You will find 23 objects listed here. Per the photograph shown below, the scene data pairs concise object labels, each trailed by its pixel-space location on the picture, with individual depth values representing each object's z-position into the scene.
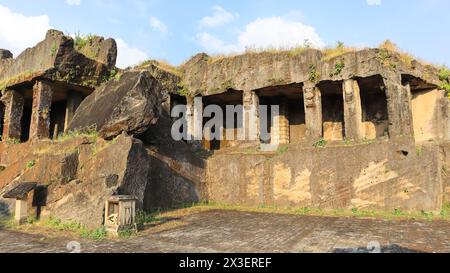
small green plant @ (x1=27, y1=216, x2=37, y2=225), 8.54
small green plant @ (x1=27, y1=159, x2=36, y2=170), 10.24
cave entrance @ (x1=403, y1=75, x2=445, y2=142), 16.17
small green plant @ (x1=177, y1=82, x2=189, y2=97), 17.33
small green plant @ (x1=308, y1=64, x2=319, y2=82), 14.66
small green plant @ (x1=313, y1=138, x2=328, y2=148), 12.78
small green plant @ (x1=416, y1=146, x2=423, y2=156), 10.15
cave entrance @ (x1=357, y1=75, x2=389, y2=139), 16.83
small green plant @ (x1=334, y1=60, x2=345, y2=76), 14.01
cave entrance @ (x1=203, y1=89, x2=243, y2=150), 19.03
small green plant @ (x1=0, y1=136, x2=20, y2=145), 14.07
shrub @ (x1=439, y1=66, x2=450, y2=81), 15.95
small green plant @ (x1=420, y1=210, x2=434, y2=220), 9.58
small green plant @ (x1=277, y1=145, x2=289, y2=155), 12.44
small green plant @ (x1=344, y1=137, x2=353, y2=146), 12.19
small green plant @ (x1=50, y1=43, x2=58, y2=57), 13.67
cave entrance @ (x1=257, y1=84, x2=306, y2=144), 17.83
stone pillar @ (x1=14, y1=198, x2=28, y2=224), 8.42
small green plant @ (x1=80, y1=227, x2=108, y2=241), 6.98
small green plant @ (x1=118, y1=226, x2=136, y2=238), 7.02
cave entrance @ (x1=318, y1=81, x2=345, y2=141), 17.83
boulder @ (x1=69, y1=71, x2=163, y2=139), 9.86
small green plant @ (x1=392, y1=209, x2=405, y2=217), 9.90
